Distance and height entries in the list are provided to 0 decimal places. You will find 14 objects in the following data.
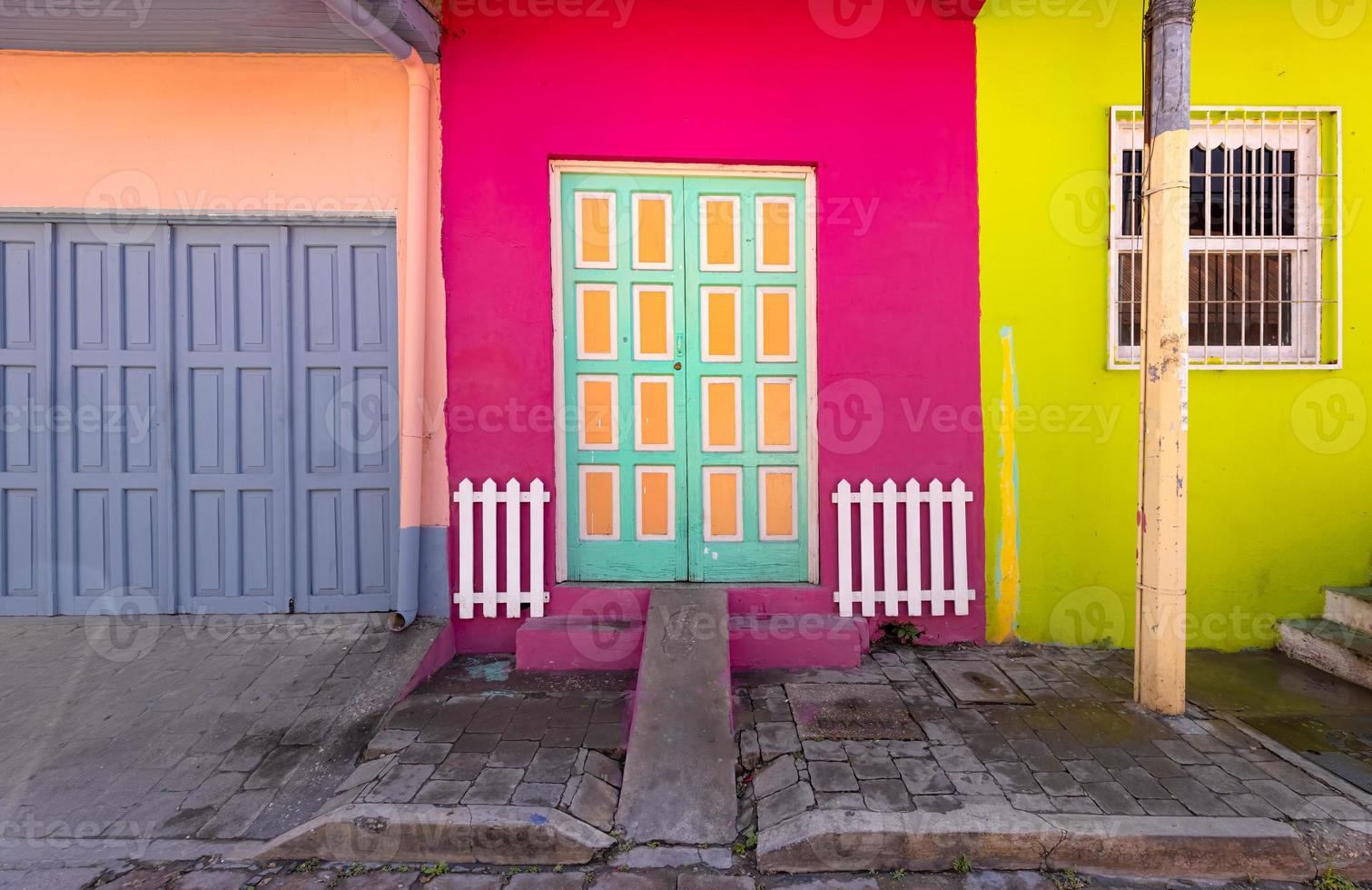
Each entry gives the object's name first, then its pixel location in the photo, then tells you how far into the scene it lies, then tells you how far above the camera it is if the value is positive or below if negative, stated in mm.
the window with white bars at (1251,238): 4285 +1382
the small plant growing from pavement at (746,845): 2545 -1631
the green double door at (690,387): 4218 +358
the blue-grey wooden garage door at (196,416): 4145 +156
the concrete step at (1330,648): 3799 -1297
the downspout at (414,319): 3971 +762
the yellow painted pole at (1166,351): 3301 +472
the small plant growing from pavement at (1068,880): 2383 -1668
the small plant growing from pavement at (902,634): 4164 -1272
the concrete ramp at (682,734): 2654 -1409
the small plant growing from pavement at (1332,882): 2391 -1671
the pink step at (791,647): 3951 -1286
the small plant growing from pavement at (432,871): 2453 -1674
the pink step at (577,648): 3938 -1295
